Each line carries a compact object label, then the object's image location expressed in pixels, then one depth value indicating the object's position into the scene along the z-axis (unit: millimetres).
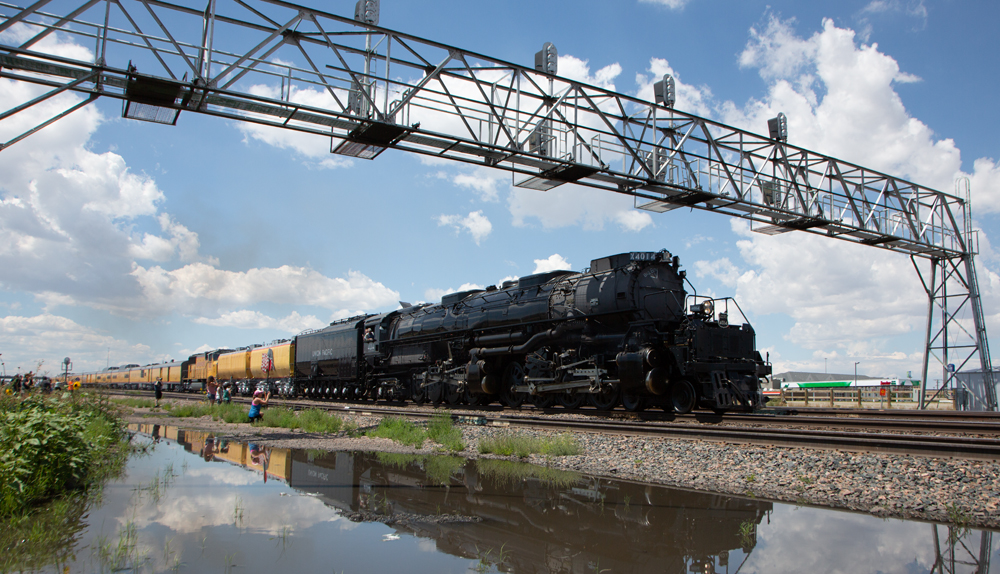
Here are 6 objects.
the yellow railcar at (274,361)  34969
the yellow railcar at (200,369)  46006
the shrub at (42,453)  5902
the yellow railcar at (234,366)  40406
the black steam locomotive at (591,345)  13398
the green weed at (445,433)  10648
